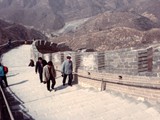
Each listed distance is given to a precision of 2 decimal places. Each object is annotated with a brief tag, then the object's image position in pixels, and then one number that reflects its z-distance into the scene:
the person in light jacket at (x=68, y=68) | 10.60
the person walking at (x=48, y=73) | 10.17
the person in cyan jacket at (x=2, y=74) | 11.44
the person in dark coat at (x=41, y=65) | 12.40
